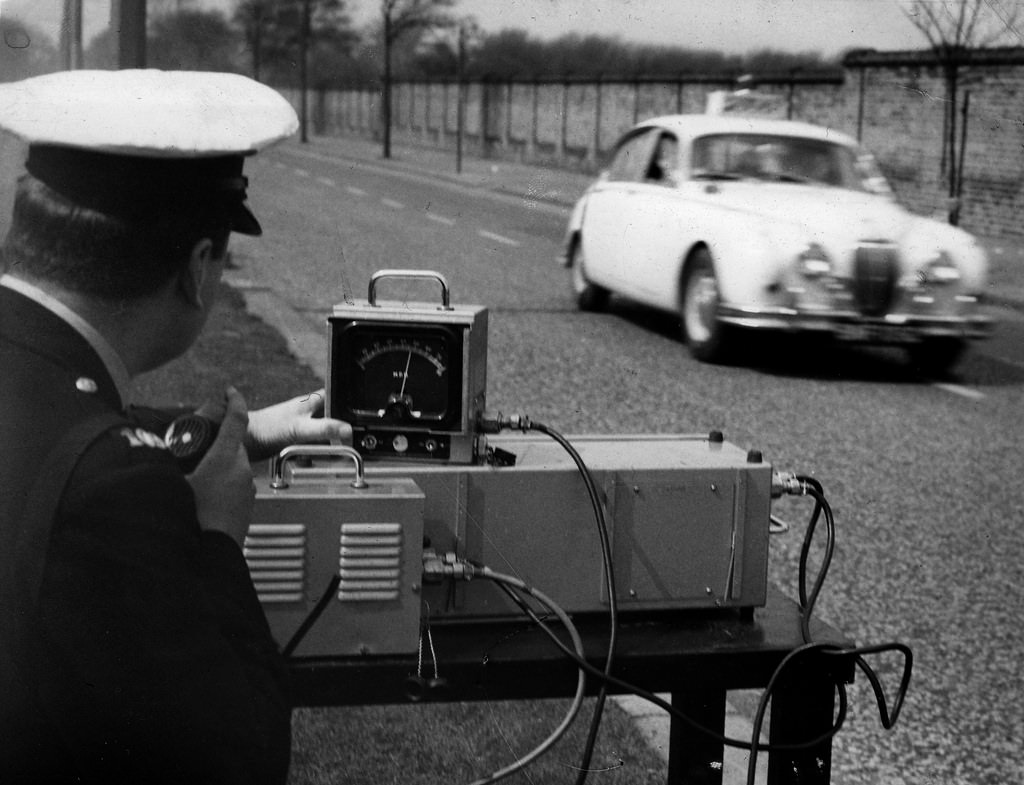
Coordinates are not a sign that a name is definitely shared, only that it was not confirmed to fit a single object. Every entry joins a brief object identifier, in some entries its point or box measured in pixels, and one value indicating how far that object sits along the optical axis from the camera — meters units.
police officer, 1.21
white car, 9.12
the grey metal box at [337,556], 1.80
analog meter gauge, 2.04
